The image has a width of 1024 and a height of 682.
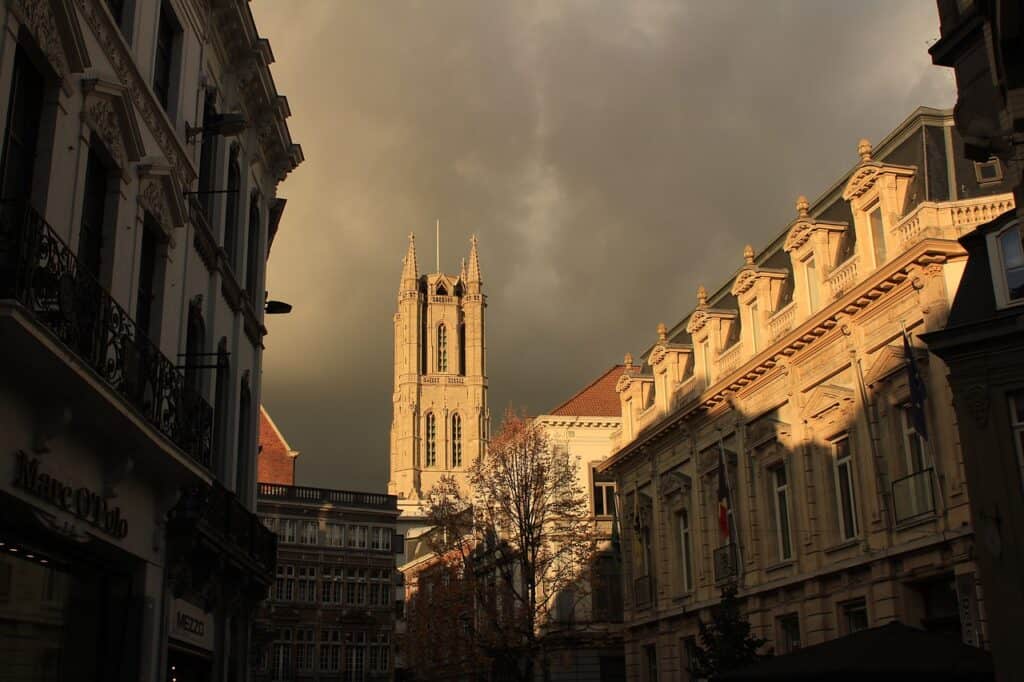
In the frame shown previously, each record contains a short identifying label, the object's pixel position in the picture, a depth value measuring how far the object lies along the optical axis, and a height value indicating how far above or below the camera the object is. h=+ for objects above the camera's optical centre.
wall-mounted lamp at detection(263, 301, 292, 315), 24.08 +7.98
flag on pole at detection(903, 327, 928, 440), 21.47 +5.31
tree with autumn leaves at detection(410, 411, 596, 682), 37.97 +5.06
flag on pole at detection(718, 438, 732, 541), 31.33 +4.94
